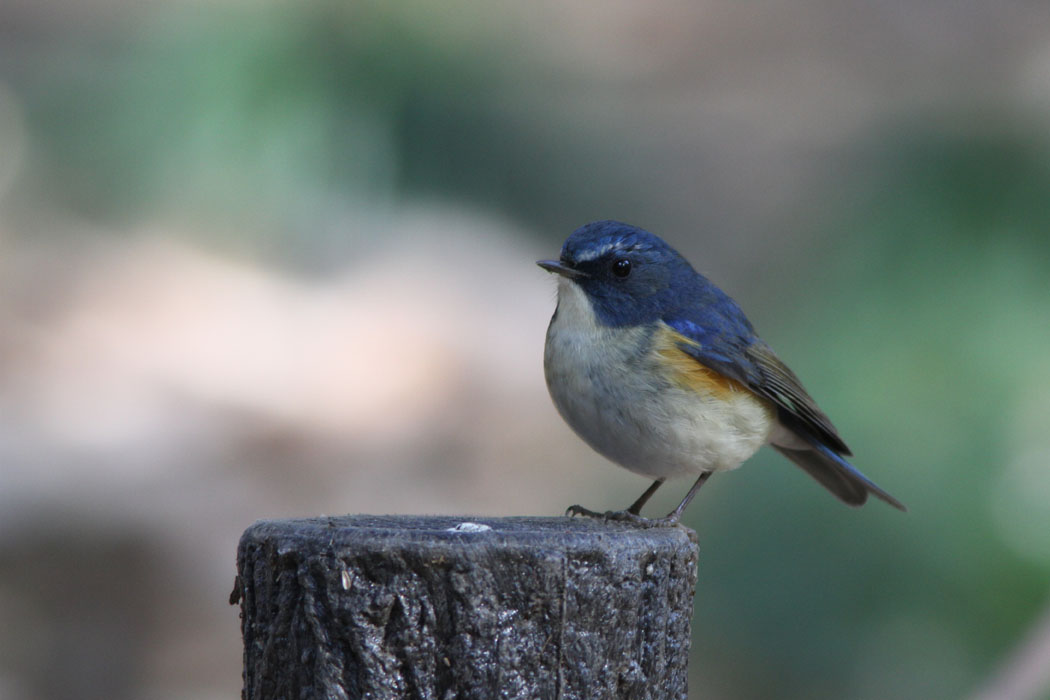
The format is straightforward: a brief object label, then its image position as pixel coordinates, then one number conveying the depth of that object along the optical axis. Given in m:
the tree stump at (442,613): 4.41
